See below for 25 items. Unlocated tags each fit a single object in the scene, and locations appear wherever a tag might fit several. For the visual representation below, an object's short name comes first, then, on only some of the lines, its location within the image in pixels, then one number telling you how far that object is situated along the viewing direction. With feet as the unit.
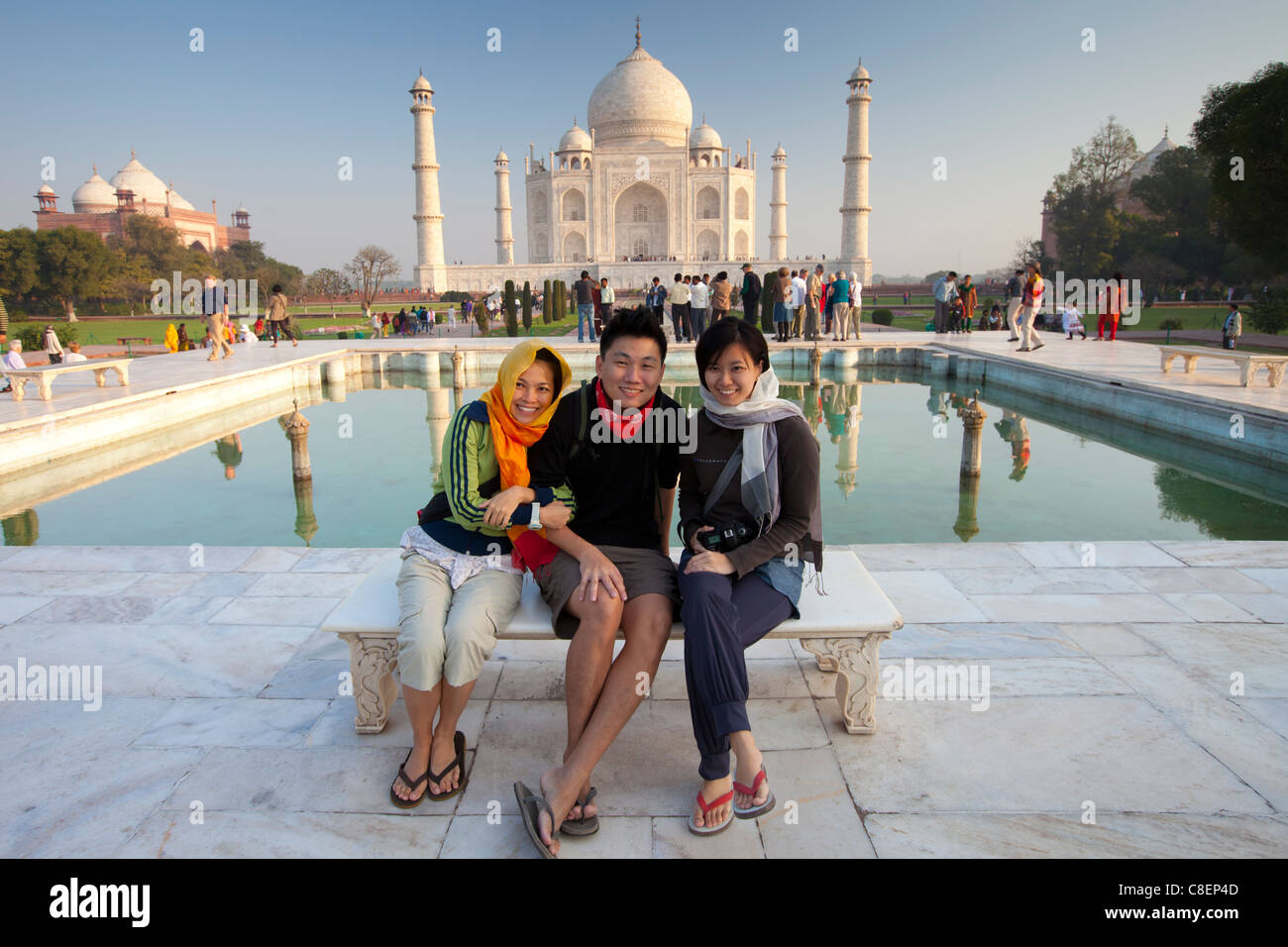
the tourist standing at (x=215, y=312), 38.47
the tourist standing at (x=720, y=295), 40.29
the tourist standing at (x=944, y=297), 52.06
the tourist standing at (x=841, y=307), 45.42
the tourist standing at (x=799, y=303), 45.19
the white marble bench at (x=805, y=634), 6.68
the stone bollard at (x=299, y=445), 18.48
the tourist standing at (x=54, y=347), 38.96
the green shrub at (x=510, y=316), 57.52
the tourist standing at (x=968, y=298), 52.80
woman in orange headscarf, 6.21
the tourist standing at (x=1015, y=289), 48.29
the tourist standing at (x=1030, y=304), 37.47
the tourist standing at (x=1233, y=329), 39.99
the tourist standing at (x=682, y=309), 44.06
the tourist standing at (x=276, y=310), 45.78
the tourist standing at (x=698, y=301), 43.68
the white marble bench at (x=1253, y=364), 25.00
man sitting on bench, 5.92
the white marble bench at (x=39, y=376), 23.79
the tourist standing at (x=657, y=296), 47.37
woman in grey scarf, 6.50
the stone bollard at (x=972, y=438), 17.90
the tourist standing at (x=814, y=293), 45.96
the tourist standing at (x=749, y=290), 42.65
